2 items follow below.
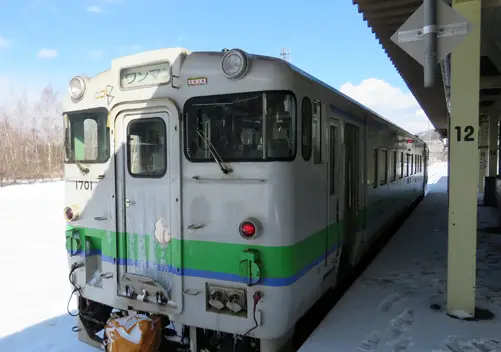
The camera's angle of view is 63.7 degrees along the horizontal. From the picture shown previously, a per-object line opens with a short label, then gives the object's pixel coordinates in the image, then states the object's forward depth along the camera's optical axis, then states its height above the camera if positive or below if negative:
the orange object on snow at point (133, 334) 3.58 -1.56
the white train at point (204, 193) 3.37 -0.30
